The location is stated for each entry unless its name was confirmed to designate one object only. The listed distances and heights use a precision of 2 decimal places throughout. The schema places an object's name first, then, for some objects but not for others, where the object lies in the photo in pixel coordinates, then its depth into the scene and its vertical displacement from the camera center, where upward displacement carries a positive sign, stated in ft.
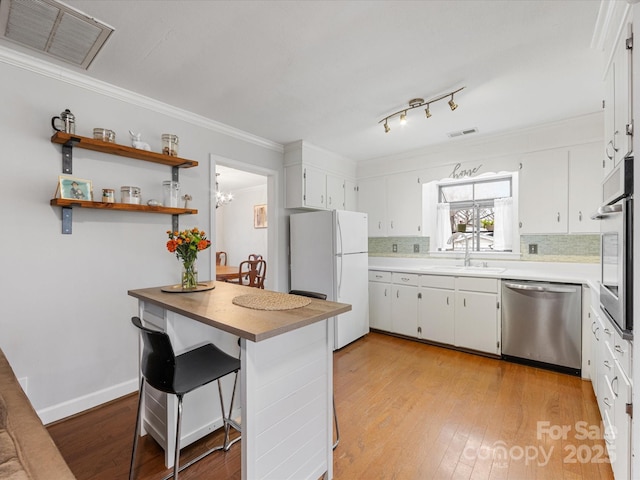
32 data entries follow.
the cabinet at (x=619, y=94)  4.50 +2.45
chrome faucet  12.45 -0.26
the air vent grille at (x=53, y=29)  5.11 +3.90
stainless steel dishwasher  8.89 -2.70
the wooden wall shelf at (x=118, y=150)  6.73 +2.20
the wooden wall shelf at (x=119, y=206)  6.72 +0.78
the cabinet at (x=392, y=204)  13.43 +1.58
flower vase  6.52 -0.85
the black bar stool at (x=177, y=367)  4.40 -2.17
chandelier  19.12 +2.64
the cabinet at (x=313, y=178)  12.17 +2.56
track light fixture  8.15 +3.85
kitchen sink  11.19 -1.25
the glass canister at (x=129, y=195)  7.73 +1.12
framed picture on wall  22.13 +1.61
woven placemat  5.03 -1.15
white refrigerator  11.12 -0.91
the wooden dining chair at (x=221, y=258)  23.91 -1.65
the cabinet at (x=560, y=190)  9.78 +1.60
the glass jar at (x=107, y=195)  7.34 +1.05
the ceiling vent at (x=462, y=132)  10.94 +3.89
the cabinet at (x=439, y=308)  10.34 -2.69
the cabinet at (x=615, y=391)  4.15 -2.55
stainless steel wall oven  4.03 -0.10
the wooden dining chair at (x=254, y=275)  17.58 -2.24
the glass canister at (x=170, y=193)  8.59 +1.29
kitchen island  3.99 -2.16
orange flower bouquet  6.31 -0.20
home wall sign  11.93 +2.65
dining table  16.39 -2.01
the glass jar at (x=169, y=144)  8.48 +2.65
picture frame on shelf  6.82 +1.17
